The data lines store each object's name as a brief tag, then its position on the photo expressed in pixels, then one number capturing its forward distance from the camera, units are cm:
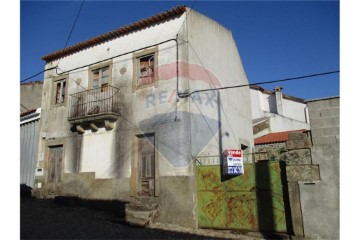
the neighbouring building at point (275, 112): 2232
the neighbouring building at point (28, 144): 1421
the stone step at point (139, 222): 915
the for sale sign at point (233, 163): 902
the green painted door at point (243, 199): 847
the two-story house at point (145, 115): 1007
